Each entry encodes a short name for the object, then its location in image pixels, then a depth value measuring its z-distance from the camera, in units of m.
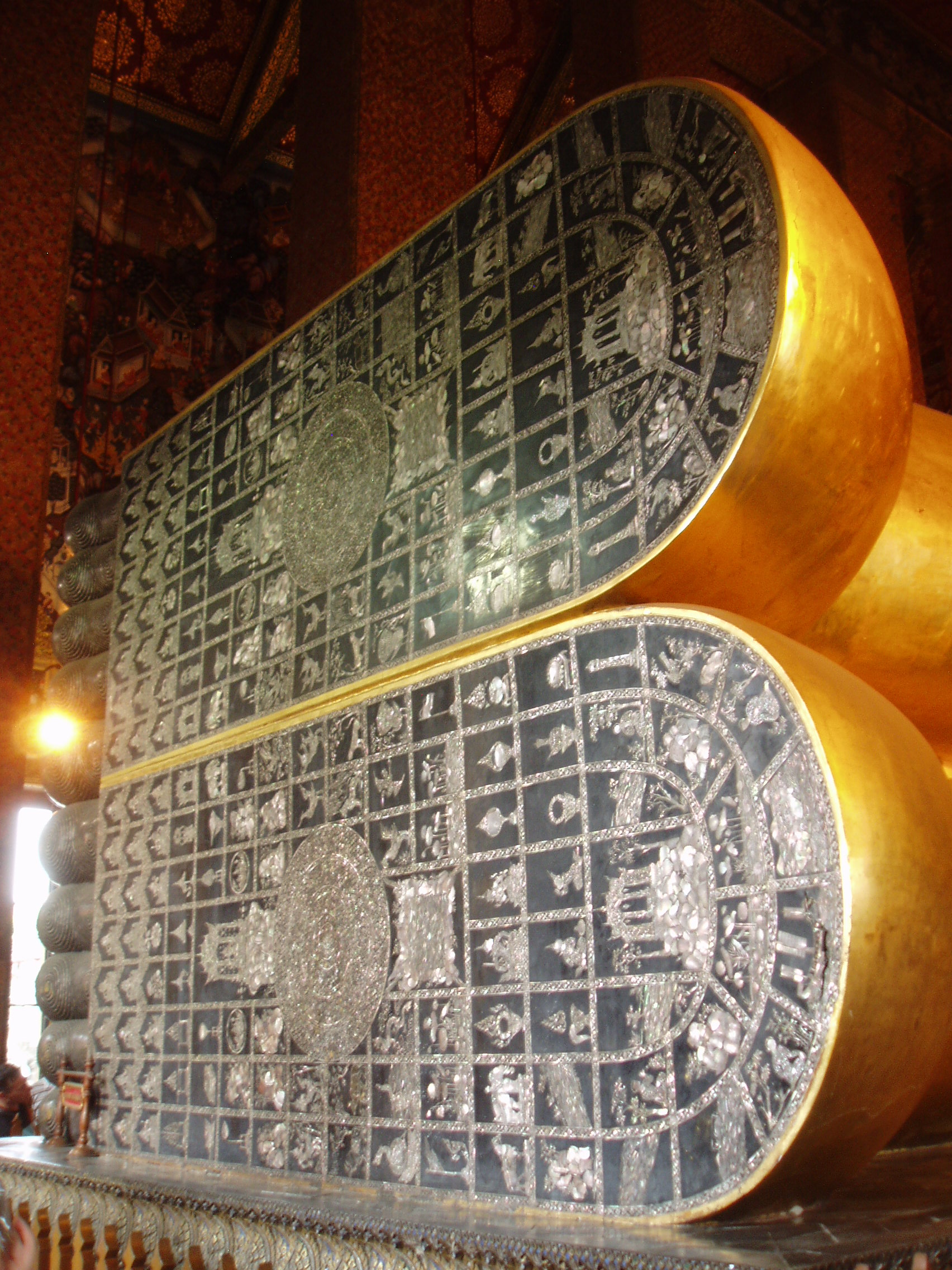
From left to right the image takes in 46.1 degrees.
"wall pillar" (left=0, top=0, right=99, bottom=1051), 5.26
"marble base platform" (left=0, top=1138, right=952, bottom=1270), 1.69
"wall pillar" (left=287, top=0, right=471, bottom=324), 5.36
